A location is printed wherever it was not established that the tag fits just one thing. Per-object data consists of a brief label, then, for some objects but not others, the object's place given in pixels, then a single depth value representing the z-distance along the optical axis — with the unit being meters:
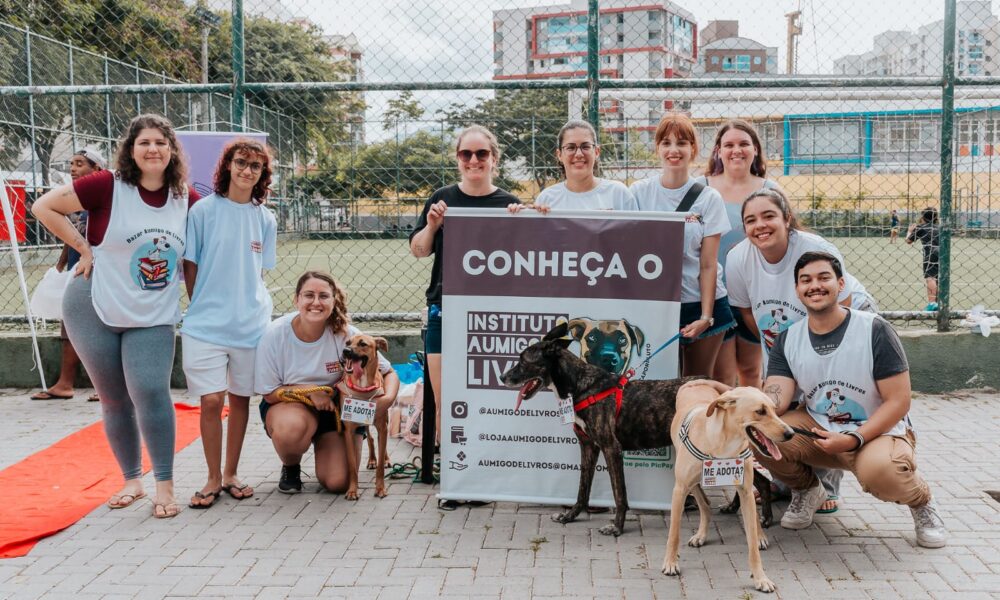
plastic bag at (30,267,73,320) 7.12
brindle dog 4.33
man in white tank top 4.07
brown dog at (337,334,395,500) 4.89
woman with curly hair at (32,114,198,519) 4.52
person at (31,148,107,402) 6.36
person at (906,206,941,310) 9.72
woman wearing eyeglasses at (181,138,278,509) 4.76
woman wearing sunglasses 4.78
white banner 4.54
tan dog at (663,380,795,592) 3.66
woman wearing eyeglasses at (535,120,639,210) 4.76
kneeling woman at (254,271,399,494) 4.93
